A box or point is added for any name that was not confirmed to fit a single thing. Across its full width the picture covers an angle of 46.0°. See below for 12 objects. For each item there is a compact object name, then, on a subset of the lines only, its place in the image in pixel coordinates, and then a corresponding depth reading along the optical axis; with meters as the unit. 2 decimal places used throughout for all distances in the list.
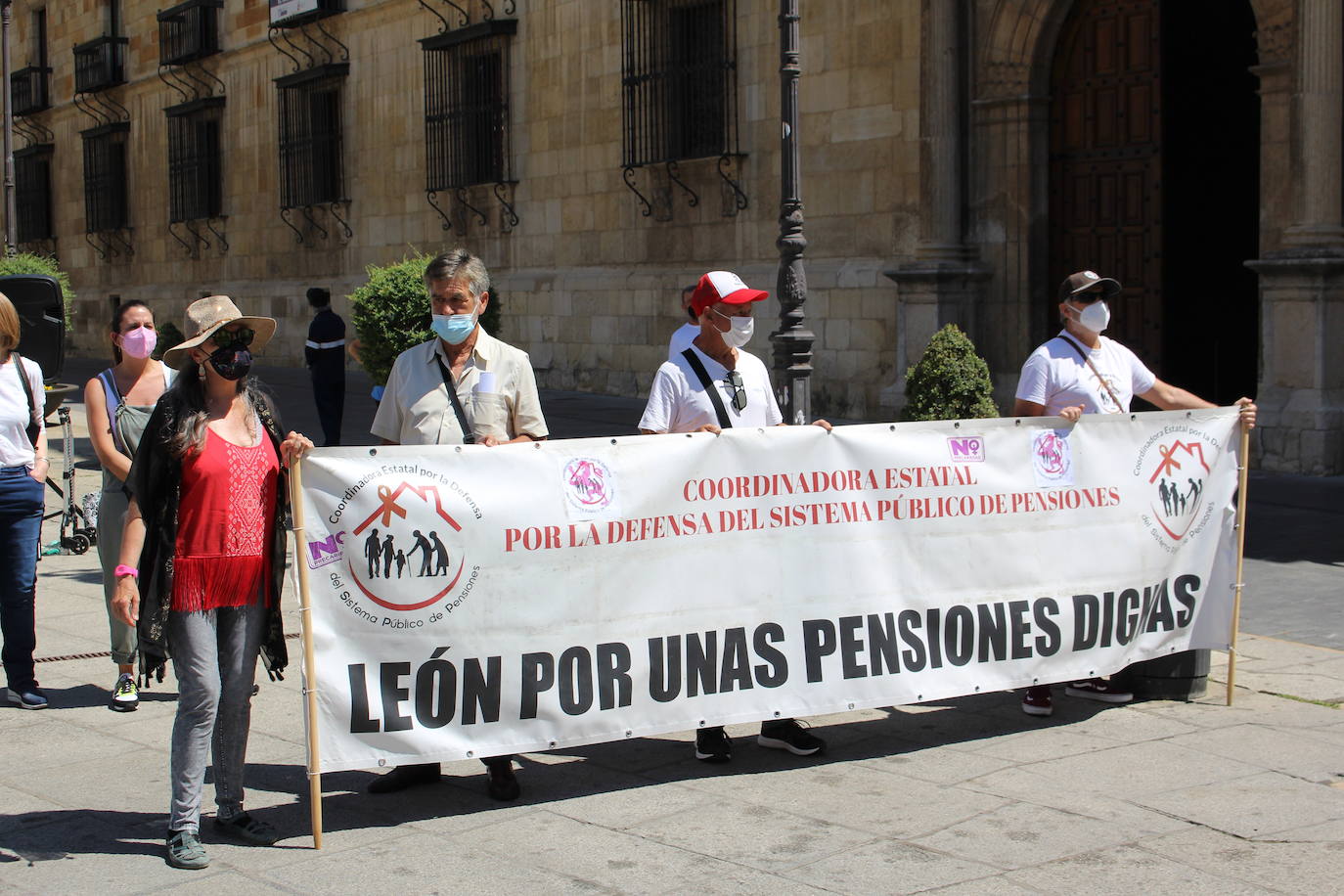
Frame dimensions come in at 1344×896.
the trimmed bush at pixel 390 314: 12.33
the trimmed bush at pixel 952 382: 10.58
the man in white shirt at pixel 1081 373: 6.47
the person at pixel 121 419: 6.57
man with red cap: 5.80
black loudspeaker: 11.80
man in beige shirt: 5.52
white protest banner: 5.13
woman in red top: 4.90
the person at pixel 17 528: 6.71
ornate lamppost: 10.88
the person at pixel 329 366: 15.60
